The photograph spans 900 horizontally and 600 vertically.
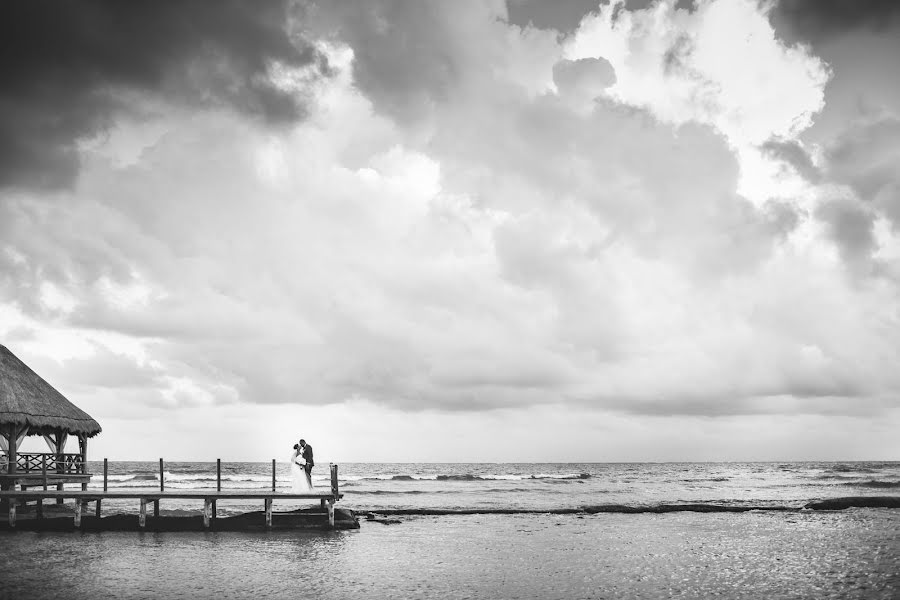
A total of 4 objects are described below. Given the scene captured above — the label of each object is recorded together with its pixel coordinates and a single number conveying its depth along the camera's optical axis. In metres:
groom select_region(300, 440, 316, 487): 25.33
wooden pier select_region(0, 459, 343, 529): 22.97
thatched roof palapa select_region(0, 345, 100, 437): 25.56
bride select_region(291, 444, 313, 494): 25.16
